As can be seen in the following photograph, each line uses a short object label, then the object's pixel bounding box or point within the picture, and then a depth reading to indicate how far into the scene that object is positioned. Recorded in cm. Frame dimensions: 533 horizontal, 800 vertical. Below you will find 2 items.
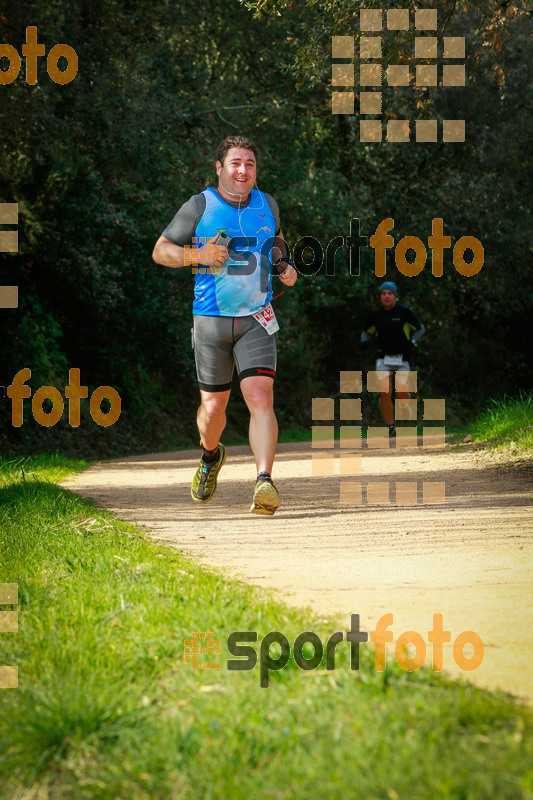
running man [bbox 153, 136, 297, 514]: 1166
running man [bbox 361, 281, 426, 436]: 2616
